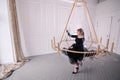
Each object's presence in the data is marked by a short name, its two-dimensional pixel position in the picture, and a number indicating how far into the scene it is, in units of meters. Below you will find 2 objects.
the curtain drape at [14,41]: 3.37
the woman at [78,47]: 2.84
